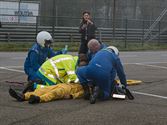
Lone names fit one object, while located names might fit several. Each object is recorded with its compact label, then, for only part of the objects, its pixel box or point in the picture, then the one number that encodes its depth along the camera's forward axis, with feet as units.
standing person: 55.98
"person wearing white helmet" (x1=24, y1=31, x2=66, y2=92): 38.58
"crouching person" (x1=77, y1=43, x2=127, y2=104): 34.24
